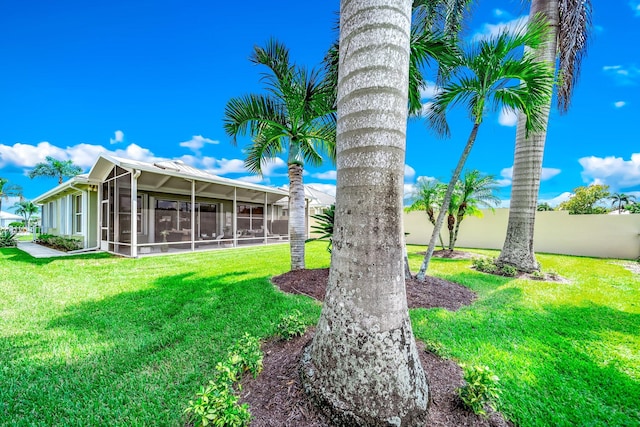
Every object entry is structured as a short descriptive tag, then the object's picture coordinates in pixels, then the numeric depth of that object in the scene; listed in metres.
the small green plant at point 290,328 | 2.86
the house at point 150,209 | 10.25
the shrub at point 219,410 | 1.55
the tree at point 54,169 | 27.44
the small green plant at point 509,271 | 7.12
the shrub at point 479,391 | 1.78
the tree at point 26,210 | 30.44
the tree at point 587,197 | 24.77
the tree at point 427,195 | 12.32
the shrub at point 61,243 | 11.24
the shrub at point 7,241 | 13.68
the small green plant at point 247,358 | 2.18
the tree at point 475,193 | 11.32
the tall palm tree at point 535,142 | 7.05
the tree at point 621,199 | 30.31
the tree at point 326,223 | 5.82
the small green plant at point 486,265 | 7.58
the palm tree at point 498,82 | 4.87
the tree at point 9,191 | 22.32
